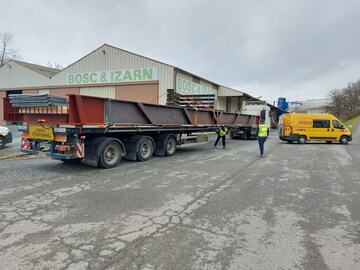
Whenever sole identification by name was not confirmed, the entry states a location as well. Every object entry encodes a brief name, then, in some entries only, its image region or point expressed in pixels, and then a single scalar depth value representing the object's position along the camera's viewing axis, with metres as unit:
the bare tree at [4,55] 50.16
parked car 12.79
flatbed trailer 7.27
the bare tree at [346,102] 53.15
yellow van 19.02
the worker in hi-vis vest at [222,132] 14.70
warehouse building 20.67
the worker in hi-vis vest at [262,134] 11.74
